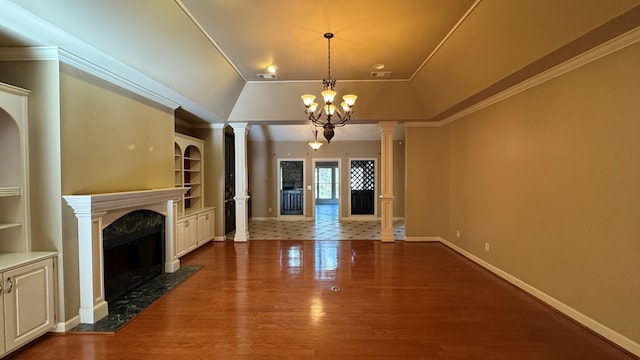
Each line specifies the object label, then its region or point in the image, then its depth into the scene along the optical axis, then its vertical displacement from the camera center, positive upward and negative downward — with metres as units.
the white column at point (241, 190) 6.75 -0.30
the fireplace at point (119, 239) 2.94 -0.75
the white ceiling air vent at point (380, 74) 5.07 +1.80
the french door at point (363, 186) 10.12 -0.36
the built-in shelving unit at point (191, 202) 5.46 -0.55
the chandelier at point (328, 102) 3.79 +1.00
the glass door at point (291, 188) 10.27 -0.41
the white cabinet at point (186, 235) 5.27 -1.09
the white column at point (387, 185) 6.70 -0.22
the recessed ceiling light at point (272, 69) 4.78 +1.80
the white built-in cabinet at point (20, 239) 2.48 -0.56
